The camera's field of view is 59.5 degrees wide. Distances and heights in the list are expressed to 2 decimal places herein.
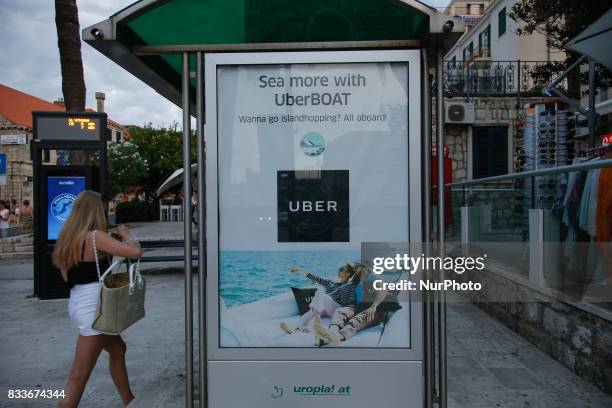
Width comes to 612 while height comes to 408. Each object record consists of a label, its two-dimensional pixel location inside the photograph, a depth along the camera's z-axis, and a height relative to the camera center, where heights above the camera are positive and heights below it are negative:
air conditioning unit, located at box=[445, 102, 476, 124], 16.09 +2.68
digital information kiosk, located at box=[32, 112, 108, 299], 7.86 +0.41
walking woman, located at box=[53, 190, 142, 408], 3.49 -0.43
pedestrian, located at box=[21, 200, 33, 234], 30.91 -0.57
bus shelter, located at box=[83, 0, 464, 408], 3.38 +0.08
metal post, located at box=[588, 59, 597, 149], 8.79 +1.68
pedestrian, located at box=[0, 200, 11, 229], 17.65 -0.48
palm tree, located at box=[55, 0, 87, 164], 10.09 +2.80
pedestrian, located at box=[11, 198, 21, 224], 31.34 -0.54
